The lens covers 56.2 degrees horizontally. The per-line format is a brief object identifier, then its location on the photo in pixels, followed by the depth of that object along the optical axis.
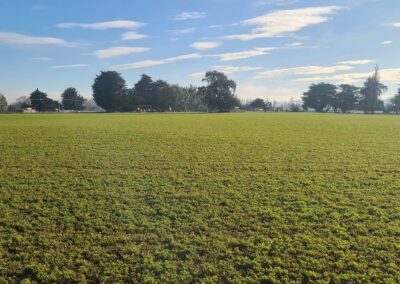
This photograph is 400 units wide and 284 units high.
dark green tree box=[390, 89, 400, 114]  110.31
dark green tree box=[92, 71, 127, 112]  106.56
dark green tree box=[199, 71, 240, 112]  116.44
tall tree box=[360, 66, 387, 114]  112.00
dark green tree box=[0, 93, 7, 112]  104.69
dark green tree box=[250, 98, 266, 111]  144.25
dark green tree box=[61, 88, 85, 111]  113.50
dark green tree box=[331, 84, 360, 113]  115.81
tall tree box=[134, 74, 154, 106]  110.31
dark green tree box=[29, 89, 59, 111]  102.94
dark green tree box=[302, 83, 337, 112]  122.00
